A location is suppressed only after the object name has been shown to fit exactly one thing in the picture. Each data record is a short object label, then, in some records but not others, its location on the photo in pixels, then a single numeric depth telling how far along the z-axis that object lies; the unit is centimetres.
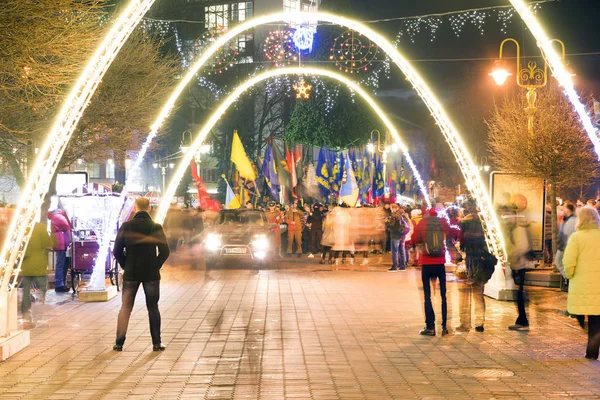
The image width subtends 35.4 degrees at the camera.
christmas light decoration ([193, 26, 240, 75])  5639
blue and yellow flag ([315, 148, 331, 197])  3972
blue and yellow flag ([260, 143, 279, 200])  4000
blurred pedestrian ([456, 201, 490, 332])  1254
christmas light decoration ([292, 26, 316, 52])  2363
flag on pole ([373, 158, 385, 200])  3861
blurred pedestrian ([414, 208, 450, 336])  1214
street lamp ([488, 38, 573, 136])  1922
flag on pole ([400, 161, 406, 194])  5058
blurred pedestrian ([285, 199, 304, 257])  3072
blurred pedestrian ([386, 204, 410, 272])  2375
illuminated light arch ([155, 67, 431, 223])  2212
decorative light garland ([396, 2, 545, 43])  2455
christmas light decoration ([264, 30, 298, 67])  5968
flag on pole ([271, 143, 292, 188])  3981
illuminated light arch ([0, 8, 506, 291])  1130
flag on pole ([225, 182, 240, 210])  3475
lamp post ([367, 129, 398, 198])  3991
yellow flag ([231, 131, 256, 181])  3519
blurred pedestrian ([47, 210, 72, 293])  1738
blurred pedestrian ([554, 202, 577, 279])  1419
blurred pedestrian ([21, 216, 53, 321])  1329
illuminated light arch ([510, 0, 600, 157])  1372
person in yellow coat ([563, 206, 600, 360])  998
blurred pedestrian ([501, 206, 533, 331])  1277
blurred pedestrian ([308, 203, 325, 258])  2925
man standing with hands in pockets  1084
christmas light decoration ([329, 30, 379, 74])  2128
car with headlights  2453
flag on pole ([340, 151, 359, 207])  3416
